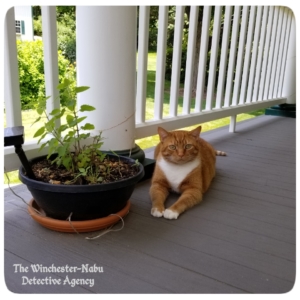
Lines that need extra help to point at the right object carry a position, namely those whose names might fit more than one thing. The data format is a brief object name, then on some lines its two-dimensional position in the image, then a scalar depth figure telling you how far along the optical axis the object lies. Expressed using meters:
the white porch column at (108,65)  1.54
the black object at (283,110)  4.13
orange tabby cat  1.54
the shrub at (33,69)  1.87
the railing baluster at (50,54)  1.50
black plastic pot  1.13
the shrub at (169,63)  3.41
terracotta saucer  1.20
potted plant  1.15
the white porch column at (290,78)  4.26
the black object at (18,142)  1.18
